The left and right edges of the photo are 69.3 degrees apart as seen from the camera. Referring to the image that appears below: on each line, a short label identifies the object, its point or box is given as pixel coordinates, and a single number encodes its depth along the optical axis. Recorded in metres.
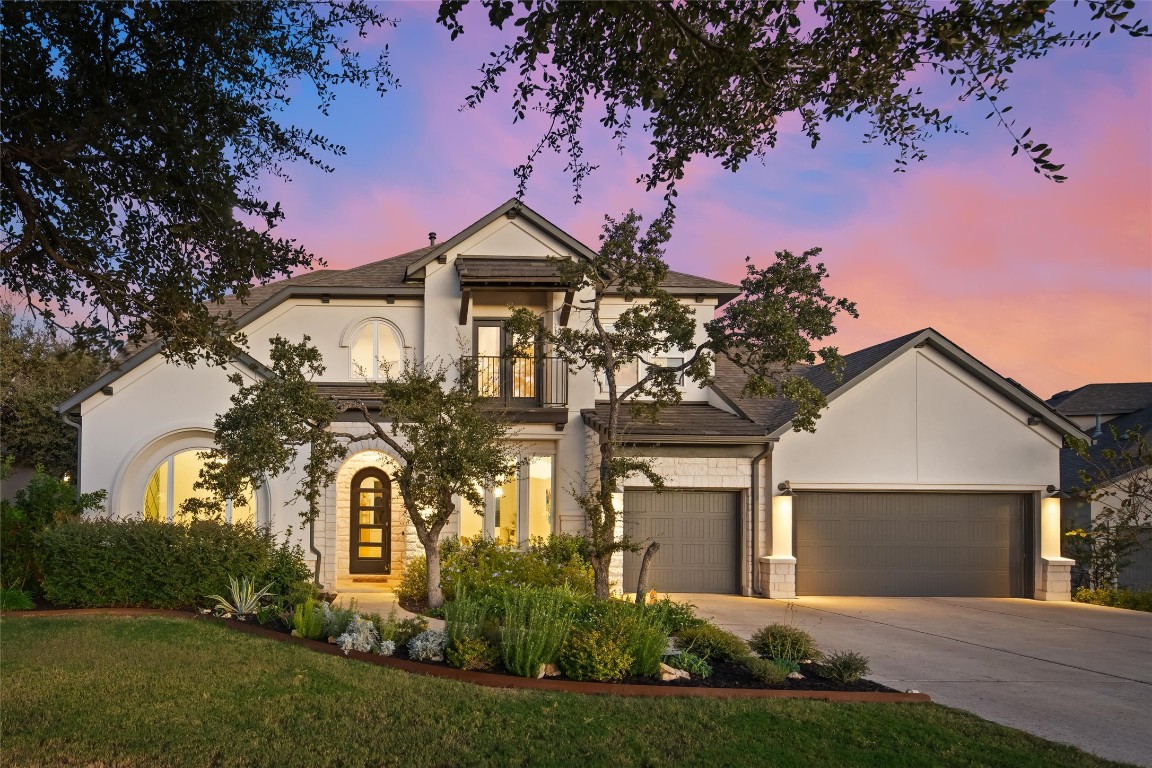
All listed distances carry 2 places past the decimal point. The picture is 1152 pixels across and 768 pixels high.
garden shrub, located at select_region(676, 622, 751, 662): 8.49
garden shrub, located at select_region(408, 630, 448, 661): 8.35
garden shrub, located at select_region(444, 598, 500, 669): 7.95
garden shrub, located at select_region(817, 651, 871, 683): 7.90
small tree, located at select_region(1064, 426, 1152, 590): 16.39
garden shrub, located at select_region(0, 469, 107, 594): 12.46
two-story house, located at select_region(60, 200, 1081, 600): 16.50
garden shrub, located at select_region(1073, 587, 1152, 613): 16.59
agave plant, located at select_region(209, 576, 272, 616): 11.12
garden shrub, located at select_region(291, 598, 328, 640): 9.48
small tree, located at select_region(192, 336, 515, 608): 11.08
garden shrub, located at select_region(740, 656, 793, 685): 7.71
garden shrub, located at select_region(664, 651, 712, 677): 7.98
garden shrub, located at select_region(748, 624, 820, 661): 8.52
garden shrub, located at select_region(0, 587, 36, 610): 11.49
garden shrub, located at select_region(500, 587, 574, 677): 7.70
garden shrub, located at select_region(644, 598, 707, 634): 9.50
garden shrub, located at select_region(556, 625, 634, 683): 7.56
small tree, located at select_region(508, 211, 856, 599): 11.40
